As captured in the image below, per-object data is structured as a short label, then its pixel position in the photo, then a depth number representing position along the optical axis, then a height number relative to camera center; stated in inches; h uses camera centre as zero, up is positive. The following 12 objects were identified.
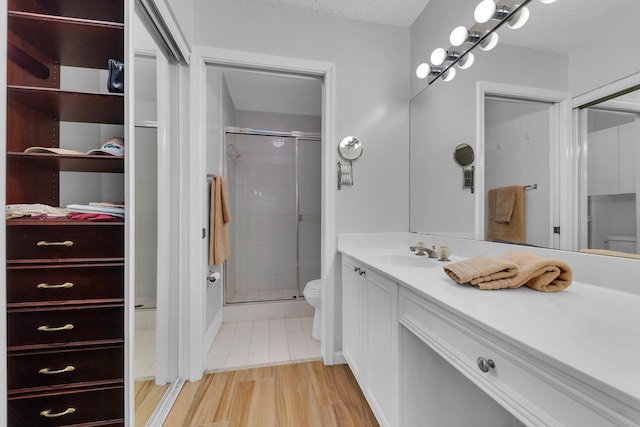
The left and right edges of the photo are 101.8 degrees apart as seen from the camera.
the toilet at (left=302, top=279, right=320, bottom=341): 82.7 -28.2
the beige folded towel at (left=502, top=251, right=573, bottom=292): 31.6 -7.6
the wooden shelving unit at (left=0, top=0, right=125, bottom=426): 27.7 -4.1
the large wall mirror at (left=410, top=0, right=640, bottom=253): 33.0 +14.4
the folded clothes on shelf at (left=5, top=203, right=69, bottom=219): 26.6 +0.4
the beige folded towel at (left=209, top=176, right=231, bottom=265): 77.0 -1.8
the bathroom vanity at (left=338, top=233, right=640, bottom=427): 16.7 -11.6
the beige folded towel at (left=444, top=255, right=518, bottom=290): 32.1 -7.7
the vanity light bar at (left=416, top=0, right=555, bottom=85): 45.1 +35.5
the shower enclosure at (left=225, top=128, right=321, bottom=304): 120.7 +0.9
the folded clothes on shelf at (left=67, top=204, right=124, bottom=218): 34.0 +0.6
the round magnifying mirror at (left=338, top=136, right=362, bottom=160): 69.9 +17.9
